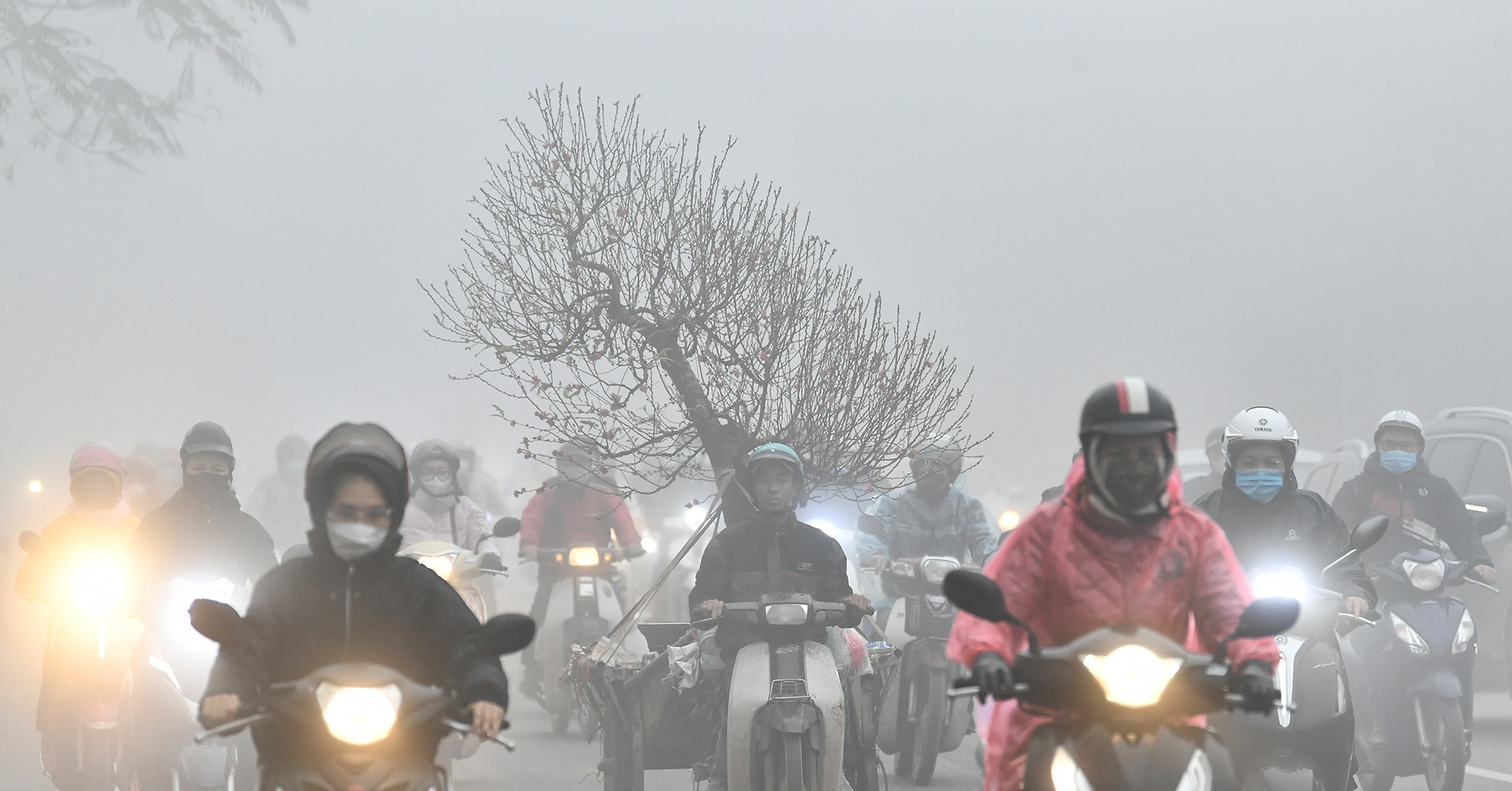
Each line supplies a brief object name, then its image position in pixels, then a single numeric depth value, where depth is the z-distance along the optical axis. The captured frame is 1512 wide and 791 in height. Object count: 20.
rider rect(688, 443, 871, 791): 17.52
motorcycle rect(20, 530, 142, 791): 19.08
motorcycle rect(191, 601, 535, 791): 8.38
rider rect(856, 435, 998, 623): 25.17
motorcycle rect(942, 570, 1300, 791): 7.87
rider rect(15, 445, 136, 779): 19.28
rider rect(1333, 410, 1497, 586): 23.81
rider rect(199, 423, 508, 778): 9.12
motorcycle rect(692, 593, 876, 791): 15.48
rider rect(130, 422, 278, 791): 17.12
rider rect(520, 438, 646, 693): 28.95
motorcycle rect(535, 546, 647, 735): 27.52
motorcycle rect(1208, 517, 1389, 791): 14.46
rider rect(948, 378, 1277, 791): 8.80
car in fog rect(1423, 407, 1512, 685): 28.55
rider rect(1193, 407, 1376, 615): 16.20
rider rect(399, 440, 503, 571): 25.20
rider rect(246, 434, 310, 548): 39.84
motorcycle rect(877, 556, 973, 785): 22.25
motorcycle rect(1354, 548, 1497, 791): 20.61
